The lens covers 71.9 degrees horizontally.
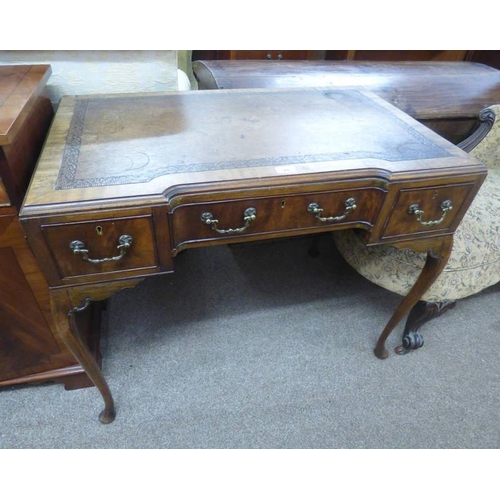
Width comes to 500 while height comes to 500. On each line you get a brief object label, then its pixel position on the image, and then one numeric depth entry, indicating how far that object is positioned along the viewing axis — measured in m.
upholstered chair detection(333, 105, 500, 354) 1.05
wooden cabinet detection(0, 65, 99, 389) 0.65
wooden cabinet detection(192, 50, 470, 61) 1.92
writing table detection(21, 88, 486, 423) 0.61
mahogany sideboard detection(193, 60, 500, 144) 1.24
